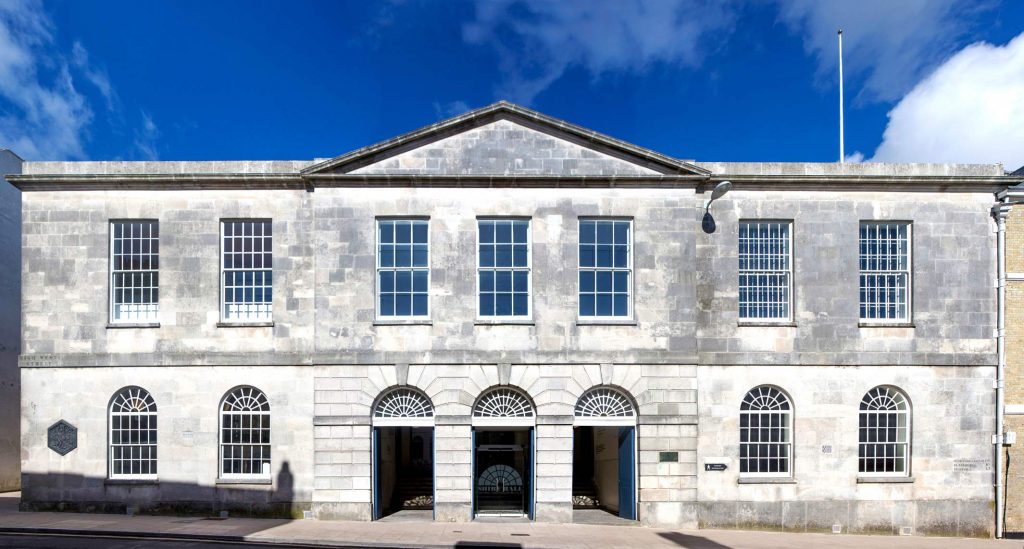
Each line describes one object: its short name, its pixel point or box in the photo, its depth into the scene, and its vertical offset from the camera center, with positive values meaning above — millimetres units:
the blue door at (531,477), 15511 -4949
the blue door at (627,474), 15562 -4988
